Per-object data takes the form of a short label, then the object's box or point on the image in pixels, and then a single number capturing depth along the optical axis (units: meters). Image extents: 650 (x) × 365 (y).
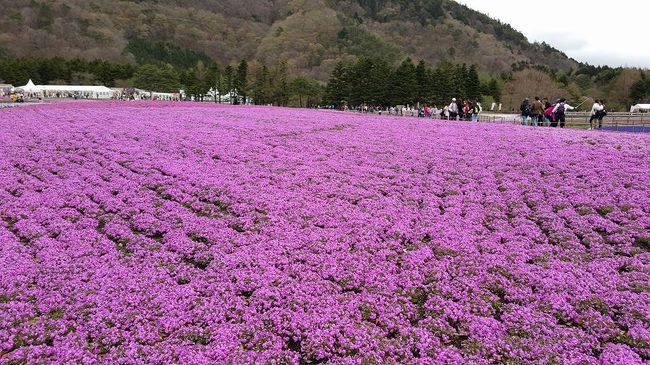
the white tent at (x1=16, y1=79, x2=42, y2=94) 94.69
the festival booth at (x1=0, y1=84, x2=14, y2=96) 104.65
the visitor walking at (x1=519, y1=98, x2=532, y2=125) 32.56
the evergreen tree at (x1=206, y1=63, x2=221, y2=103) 121.19
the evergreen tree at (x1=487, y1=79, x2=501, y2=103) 113.75
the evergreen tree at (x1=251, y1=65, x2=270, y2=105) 97.69
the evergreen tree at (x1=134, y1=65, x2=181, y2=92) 119.13
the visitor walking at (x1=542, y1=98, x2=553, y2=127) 30.78
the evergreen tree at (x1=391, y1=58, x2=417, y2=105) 91.19
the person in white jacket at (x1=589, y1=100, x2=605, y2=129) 29.92
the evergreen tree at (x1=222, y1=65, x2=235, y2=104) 115.79
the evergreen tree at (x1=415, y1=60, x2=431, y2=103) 93.25
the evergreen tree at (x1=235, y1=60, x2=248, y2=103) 106.12
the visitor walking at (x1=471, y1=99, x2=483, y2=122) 35.73
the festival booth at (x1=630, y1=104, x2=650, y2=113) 85.50
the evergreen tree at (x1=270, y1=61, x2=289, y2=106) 98.56
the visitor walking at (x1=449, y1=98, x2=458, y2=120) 37.28
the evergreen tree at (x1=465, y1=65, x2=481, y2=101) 98.00
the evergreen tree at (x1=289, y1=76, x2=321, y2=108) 107.06
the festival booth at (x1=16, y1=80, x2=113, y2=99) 96.19
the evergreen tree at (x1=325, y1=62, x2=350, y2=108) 95.44
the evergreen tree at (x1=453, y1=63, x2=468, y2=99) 94.12
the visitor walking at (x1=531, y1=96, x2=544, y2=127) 30.44
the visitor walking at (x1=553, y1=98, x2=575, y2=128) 29.64
